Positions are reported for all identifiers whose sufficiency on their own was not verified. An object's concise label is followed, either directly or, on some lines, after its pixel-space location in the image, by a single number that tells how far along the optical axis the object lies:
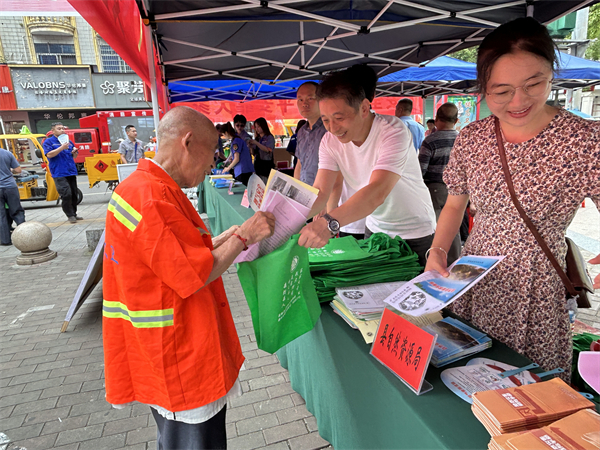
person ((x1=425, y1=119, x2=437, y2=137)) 7.93
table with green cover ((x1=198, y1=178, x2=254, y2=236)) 3.52
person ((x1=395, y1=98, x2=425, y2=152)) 5.89
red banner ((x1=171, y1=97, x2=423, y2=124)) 9.52
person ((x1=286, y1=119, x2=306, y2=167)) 7.78
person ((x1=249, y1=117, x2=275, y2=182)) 7.55
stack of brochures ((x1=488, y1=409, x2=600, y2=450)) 0.62
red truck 16.62
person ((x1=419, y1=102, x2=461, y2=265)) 4.26
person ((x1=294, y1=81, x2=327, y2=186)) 3.36
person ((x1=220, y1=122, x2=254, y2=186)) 6.41
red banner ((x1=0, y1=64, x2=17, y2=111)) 19.97
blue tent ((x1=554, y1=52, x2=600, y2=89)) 6.50
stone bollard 5.50
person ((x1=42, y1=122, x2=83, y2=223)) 7.32
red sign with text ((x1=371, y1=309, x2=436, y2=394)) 0.92
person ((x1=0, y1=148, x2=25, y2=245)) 6.35
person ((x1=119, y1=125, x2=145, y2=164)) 9.18
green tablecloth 0.84
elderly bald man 1.05
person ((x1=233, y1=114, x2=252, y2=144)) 7.03
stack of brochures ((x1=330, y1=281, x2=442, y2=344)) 1.22
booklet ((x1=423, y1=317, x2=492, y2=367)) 1.05
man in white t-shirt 1.71
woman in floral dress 1.09
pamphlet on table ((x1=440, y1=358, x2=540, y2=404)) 0.91
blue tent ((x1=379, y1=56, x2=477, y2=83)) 6.43
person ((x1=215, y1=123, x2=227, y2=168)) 8.54
